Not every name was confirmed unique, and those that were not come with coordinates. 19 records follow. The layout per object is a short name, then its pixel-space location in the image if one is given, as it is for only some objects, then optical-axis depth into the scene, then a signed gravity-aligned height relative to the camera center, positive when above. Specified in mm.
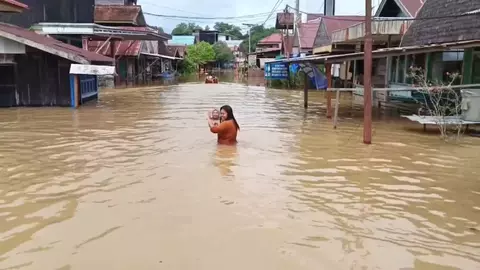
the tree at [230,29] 148388 +12770
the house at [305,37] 39500 +2727
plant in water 11719 -1053
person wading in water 10375 -1197
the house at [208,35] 114250 +7916
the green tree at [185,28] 125688 +10800
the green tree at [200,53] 73562 +2412
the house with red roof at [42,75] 18031 -239
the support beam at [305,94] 19391 -921
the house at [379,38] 18891 +1351
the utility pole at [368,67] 10711 +79
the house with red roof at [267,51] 56469 +2148
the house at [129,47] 35625 +1747
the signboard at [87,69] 17859 -2
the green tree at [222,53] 89062 +3113
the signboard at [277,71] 35312 -68
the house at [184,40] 90106 +5418
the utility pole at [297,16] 40616 +4604
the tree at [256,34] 104288 +8145
